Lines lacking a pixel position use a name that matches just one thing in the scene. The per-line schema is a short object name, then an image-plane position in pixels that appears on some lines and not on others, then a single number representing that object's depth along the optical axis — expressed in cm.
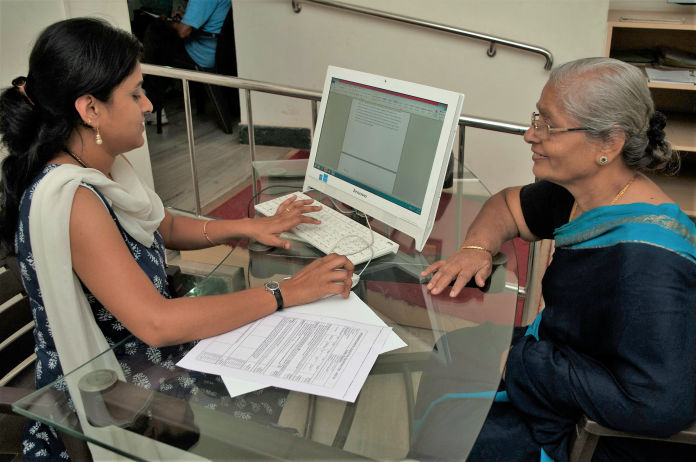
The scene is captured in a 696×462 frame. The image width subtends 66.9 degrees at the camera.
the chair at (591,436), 99
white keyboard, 137
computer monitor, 129
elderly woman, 97
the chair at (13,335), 124
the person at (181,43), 417
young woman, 103
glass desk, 84
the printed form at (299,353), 92
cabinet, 290
